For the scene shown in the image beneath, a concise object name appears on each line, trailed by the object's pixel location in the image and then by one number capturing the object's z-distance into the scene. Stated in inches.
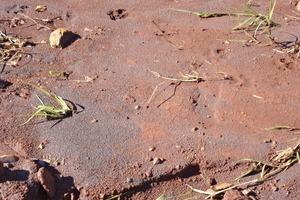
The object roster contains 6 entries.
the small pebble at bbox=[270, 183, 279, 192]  102.4
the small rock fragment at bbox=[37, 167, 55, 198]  101.3
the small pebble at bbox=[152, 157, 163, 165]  106.3
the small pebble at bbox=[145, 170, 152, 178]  104.7
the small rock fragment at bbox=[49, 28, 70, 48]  134.5
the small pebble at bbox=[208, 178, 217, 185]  104.9
